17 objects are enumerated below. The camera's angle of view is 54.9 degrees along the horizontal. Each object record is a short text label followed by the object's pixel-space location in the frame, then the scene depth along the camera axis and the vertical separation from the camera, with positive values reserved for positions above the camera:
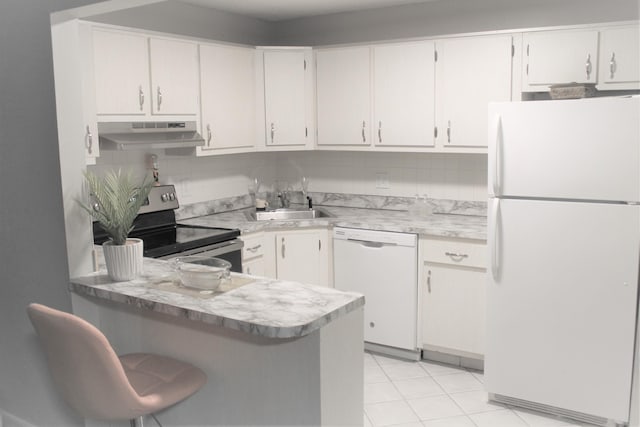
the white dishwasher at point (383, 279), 4.05 -0.87
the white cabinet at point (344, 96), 4.39 +0.40
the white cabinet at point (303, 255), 4.30 -0.73
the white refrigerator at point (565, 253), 3.05 -0.54
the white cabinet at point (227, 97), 4.10 +0.38
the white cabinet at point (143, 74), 3.42 +0.47
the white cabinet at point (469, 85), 3.89 +0.41
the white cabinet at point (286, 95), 4.52 +0.41
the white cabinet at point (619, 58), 3.56 +0.52
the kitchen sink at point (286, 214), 4.59 -0.47
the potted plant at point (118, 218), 2.46 -0.26
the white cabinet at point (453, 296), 3.85 -0.93
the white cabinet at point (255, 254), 4.09 -0.69
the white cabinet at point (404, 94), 4.15 +0.38
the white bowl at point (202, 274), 2.35 -0.46
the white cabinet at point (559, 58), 3.67 +0.54
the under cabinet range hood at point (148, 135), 3.45 +0.11
